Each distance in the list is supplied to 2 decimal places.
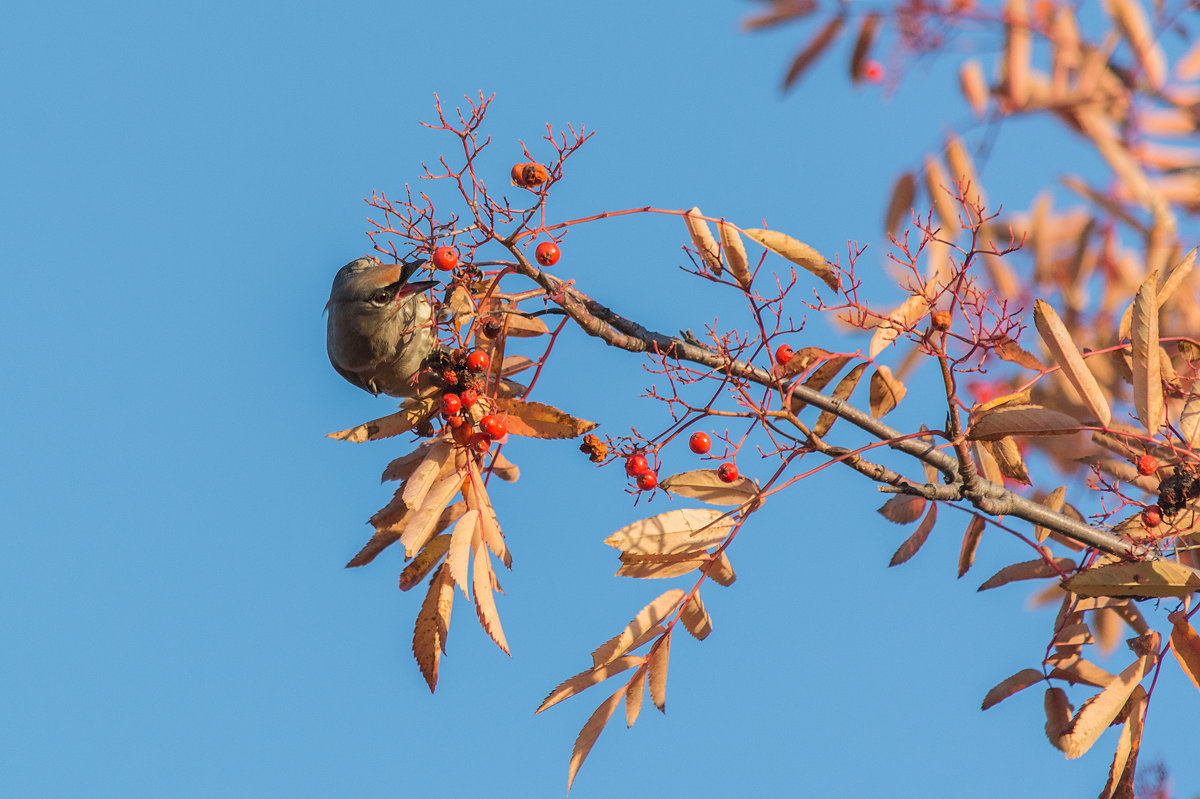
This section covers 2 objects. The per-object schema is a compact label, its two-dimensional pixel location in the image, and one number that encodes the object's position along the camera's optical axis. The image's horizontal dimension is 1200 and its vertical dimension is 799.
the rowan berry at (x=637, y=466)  4.95
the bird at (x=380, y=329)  6.84
